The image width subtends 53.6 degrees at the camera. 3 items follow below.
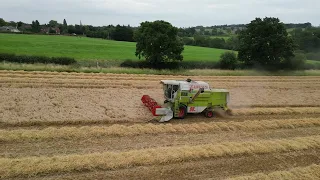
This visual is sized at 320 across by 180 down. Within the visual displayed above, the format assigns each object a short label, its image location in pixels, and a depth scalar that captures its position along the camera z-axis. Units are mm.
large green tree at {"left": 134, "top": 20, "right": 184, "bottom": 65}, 36969
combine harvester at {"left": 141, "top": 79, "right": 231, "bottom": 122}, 17781
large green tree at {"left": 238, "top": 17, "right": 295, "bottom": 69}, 39531
